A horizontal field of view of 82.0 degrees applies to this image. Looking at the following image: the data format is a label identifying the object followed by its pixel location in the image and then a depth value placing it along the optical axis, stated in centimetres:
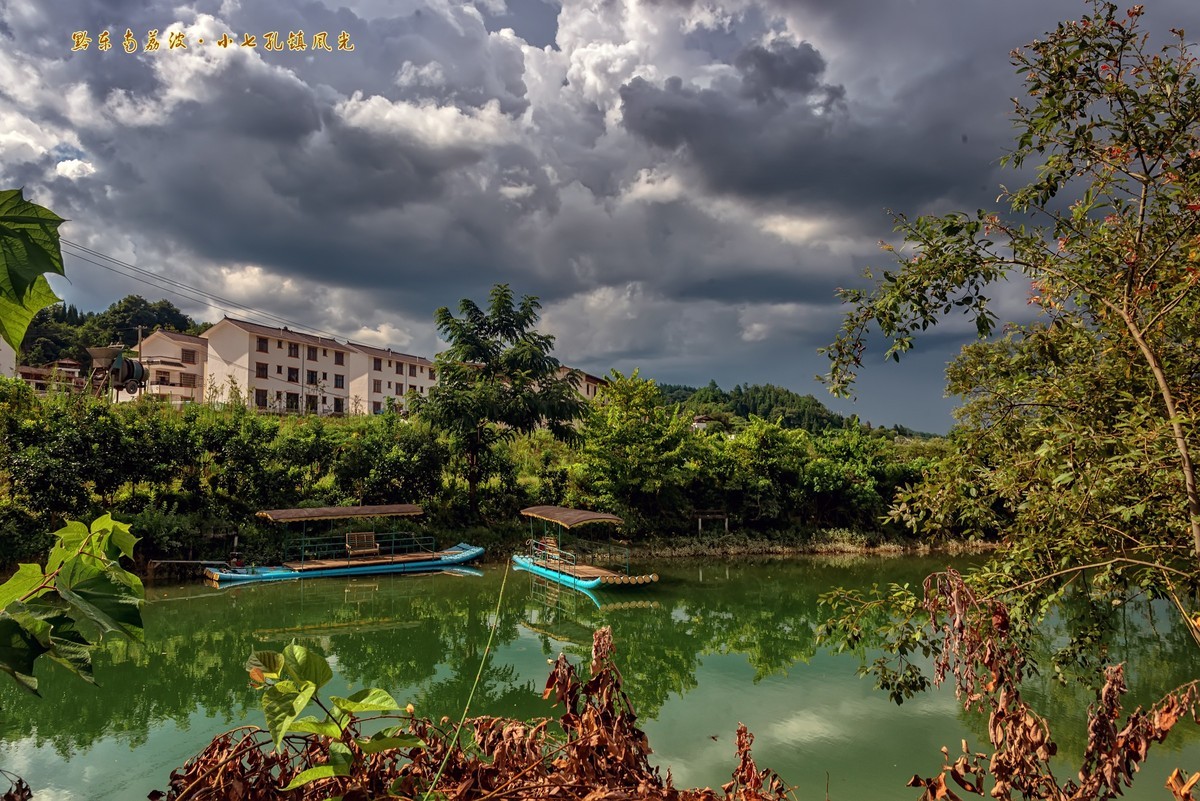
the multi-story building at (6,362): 3314
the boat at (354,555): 1520
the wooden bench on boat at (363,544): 1679
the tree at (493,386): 2008
